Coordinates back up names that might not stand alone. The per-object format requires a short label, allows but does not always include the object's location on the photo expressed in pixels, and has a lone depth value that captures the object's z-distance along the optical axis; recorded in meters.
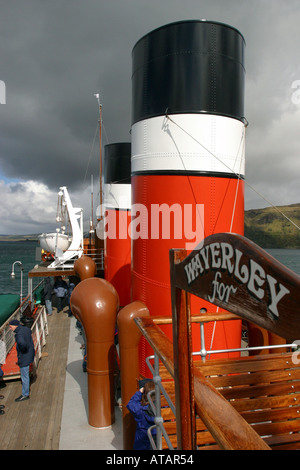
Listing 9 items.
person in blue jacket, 4.16
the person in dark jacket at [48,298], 16.94
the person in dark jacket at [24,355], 8.36
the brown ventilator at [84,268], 14.20
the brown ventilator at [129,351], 6.82
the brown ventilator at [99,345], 7.12
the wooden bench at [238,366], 1.34
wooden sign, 1.26
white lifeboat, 21.36
